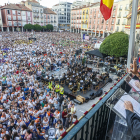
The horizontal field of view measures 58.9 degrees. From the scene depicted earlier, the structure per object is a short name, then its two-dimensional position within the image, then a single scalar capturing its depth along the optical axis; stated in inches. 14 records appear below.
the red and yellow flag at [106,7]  183.8
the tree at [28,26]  2031.3
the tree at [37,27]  2115.5
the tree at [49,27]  2321.6
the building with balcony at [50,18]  2457.9
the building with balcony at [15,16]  1955.0
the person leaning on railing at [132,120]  65.1
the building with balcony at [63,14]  2891.2
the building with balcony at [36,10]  2228.1
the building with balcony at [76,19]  2344.5
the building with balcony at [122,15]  1488.9
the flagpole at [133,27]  148.2
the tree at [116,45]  634.2
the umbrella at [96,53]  674.7
